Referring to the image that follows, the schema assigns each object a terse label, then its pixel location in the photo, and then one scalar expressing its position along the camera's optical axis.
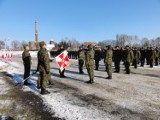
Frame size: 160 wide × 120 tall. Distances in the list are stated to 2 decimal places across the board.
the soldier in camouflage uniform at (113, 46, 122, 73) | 8.36
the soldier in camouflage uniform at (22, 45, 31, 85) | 5.99
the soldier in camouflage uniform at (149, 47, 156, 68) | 10.42
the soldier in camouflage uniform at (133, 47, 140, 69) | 9.67
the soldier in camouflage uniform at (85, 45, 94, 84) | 5.91
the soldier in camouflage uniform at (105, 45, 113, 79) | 6.60
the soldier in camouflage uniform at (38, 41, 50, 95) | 4.64
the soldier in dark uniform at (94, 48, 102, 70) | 9.64
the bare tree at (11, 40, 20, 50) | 74.65
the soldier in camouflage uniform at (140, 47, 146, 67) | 11.04
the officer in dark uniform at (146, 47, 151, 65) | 10.94
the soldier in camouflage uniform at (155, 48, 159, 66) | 11.34
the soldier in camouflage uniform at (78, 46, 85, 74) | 8.24
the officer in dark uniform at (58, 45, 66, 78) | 7.21
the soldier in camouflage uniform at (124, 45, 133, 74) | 7.78
